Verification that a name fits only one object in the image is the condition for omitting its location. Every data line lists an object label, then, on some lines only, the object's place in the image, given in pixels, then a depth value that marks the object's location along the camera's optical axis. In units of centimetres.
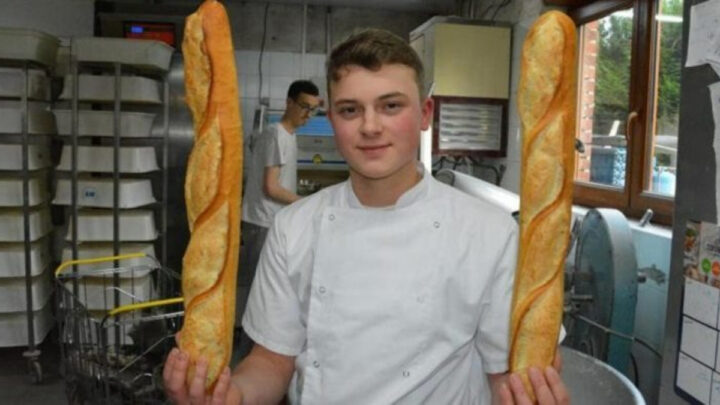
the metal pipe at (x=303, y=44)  521
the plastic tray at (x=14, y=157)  311
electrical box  388
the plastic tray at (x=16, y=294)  322
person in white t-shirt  316
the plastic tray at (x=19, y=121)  310
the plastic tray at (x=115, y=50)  310
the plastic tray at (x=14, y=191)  312
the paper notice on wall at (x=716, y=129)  120
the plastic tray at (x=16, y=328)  329
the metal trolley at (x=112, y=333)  211
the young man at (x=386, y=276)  102
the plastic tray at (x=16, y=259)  317
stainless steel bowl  125
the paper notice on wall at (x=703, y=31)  120
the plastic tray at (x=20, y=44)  293
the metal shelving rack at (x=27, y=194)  305
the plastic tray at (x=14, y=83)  310
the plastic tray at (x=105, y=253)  326
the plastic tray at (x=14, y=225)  317
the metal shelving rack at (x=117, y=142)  312
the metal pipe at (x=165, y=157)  357
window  257
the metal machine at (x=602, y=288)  171
